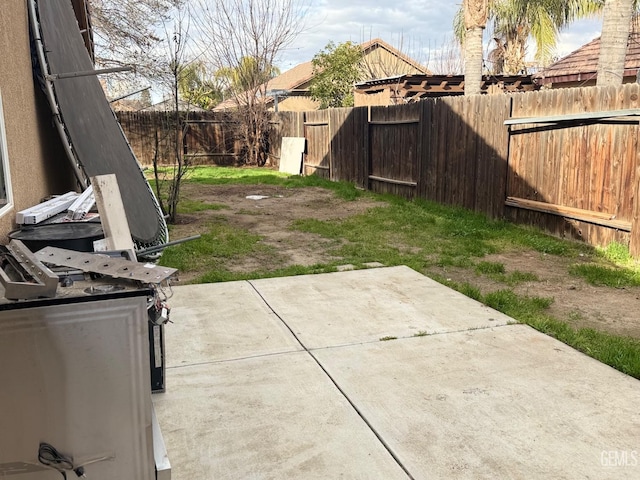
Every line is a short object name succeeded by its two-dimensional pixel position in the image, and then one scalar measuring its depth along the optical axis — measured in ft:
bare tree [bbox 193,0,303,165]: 56.54
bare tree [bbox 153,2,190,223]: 26.53
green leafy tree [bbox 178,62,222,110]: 47.70
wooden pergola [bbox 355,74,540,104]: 52.70
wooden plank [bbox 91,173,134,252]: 8.95
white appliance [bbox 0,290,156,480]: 5.31
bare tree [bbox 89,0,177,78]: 48.32
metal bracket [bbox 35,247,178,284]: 5.90
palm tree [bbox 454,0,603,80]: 59.21
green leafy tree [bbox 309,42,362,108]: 71.97
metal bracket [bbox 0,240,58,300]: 5.21
